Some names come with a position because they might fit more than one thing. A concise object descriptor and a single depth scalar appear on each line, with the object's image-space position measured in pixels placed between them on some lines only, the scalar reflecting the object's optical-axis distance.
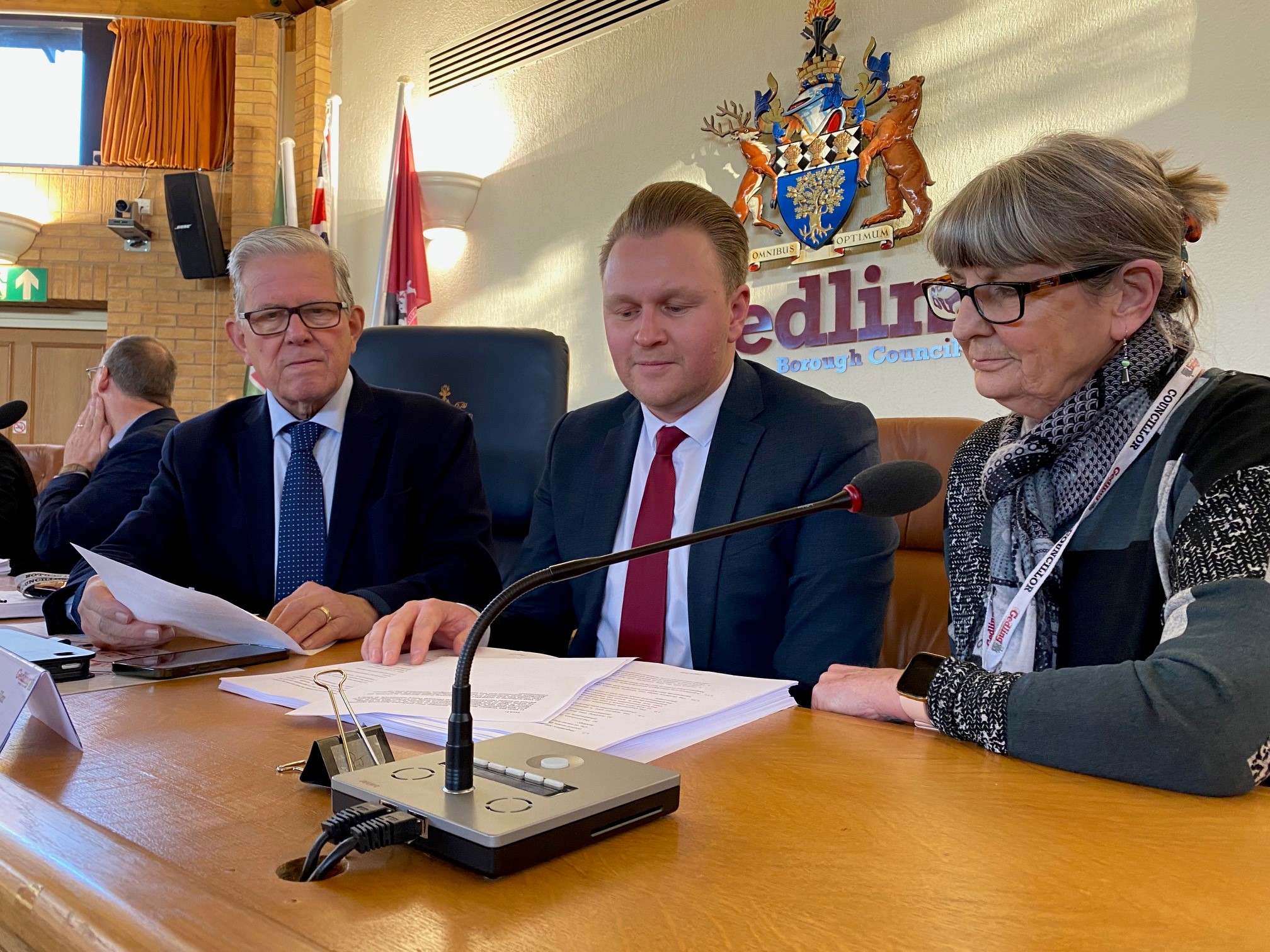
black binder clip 0.74
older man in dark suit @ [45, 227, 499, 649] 1.96
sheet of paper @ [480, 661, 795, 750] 0.89
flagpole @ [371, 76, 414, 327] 5.46
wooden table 0.53
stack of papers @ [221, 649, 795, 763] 0.90
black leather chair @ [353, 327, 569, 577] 2.53
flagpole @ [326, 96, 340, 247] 6.09
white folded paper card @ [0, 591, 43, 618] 1.83
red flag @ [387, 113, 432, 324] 5.46
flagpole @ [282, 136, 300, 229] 6.27
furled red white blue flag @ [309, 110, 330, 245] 6.13
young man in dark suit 1.54
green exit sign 7.09
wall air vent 4.96
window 7.05
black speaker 6.57
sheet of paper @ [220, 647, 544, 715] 1.08
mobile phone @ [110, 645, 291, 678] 1.23
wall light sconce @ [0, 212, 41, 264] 6.88
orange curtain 6.96
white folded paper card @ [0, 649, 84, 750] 0.86
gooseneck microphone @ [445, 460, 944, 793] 0.65
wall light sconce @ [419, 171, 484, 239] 5.55
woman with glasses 1.00
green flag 6.45
